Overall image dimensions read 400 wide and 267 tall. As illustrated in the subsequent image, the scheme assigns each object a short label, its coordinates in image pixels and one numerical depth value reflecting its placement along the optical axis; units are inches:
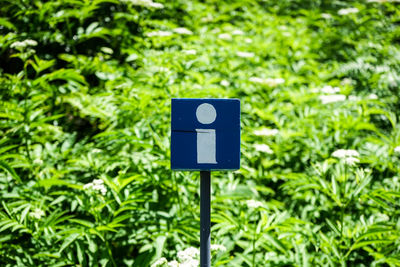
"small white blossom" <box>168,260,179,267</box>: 66.3
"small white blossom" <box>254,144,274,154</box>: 110.3
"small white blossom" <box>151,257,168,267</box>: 66.1
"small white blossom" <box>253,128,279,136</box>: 115.4
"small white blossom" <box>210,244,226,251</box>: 73.2
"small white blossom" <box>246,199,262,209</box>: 82.0
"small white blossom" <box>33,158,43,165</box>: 95.2
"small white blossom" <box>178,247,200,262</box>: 69.1
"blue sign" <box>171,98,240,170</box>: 47.7
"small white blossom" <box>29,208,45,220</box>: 79.4
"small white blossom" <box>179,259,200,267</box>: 65.8
